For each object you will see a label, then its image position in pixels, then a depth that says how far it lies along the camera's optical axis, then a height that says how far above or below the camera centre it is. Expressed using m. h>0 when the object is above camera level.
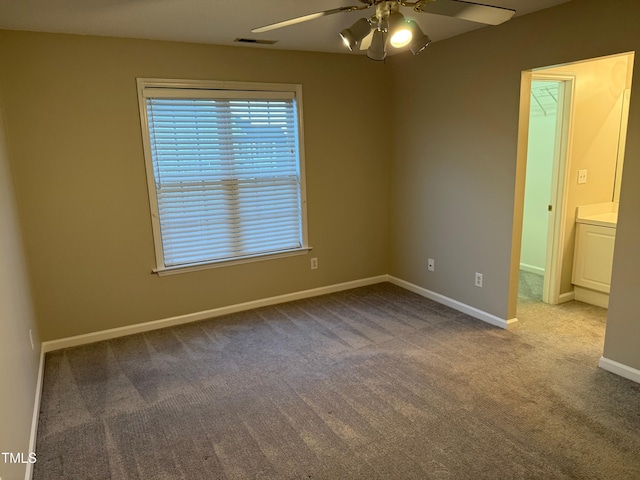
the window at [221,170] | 3.57 -0.03
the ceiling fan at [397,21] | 1.92 +0.63
